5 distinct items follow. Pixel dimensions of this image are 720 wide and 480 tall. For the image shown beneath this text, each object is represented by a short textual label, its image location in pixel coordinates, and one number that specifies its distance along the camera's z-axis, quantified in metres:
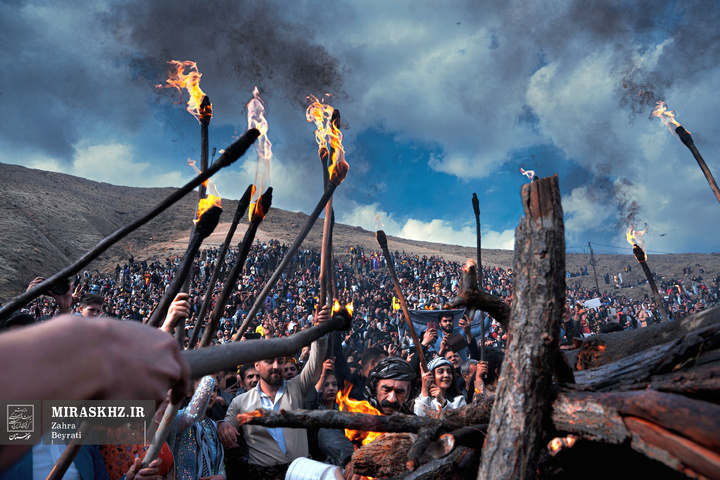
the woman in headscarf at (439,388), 4.72
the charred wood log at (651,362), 1.80
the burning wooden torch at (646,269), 6.35
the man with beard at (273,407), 3.98
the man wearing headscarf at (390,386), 4.18
